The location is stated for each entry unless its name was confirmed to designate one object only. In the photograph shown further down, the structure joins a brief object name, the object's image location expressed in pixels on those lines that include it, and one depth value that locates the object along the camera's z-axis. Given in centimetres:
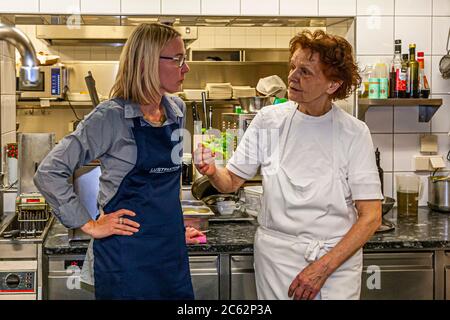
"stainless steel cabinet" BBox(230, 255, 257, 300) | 216
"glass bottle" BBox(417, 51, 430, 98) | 262
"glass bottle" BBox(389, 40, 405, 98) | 259
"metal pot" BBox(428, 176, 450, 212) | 265
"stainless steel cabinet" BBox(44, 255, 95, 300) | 214
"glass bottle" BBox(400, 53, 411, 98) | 259
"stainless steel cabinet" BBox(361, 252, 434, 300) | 219
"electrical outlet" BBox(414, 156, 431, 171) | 277
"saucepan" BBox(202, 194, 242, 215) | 254
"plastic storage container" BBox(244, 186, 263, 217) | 244
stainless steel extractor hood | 372
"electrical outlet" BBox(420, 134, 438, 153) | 276
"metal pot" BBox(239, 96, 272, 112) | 277
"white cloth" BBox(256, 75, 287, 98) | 313
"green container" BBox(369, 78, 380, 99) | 258
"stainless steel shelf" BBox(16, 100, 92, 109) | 375
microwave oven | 332
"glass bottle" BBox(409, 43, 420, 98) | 260
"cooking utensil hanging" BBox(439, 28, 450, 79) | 268
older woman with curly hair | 169
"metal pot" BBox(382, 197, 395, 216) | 243
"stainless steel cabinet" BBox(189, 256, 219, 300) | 215
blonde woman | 159
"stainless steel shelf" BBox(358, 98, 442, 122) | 253
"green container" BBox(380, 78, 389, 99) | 257
